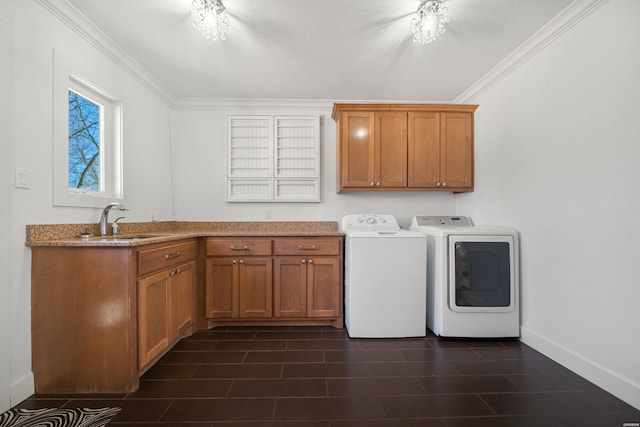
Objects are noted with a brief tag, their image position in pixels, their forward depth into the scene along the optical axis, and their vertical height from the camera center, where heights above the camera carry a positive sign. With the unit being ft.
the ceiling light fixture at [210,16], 5.77 +4.10
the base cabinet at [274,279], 8.85 -2.03
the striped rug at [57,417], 4.68 -3.42
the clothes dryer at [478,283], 7.86 -1.90
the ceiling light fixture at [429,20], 5.89 +4.13
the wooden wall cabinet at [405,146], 9.88 +2.34
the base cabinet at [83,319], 5.46 -2.01
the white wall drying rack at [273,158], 10.88 +2.10
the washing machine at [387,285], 8.14 -2.03
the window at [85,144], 5.99 +1.69
